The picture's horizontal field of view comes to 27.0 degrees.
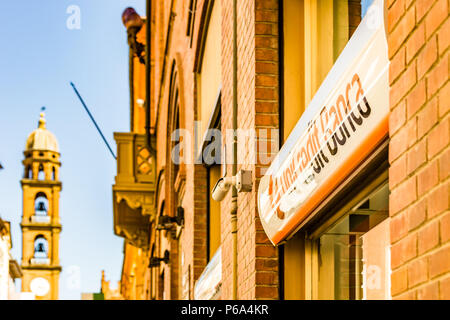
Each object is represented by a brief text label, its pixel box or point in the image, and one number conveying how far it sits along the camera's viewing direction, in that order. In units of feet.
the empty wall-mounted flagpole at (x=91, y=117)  65.22
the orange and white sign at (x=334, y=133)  10.91
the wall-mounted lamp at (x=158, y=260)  45.55
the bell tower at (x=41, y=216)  348.79
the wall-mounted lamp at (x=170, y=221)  37.07
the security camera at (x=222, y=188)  20.03
